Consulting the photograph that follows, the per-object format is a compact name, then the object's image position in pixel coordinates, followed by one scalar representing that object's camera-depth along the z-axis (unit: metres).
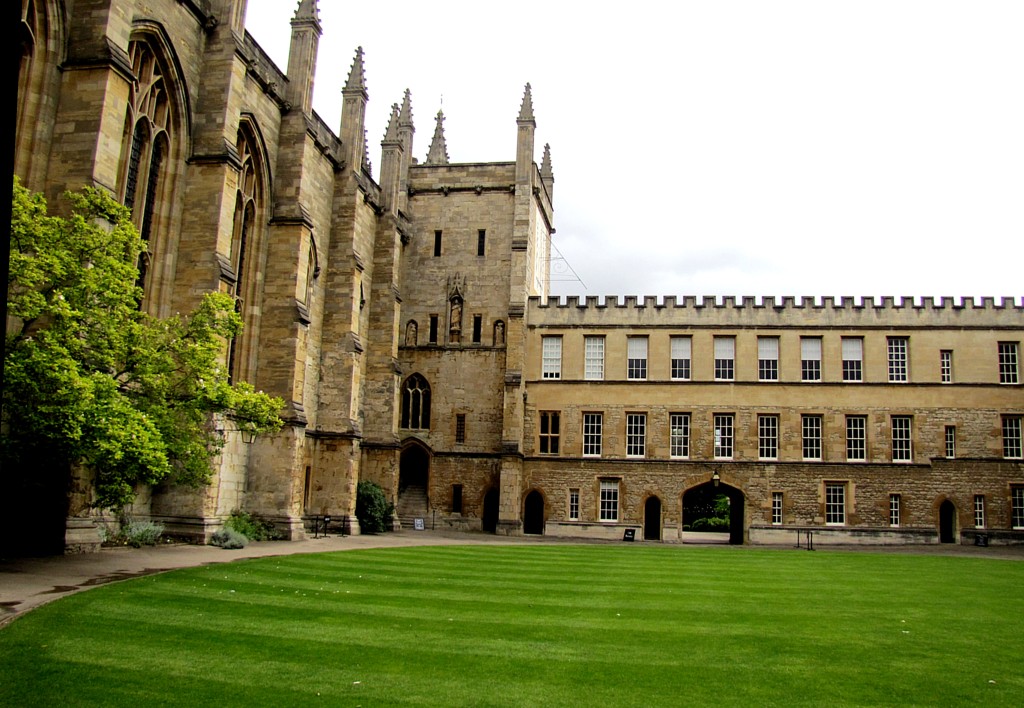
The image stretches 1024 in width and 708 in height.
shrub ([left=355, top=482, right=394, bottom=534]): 33.97
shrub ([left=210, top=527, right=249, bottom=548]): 22.81
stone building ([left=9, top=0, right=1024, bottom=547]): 30.33
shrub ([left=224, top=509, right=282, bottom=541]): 25.12
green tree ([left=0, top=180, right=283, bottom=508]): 14.36
